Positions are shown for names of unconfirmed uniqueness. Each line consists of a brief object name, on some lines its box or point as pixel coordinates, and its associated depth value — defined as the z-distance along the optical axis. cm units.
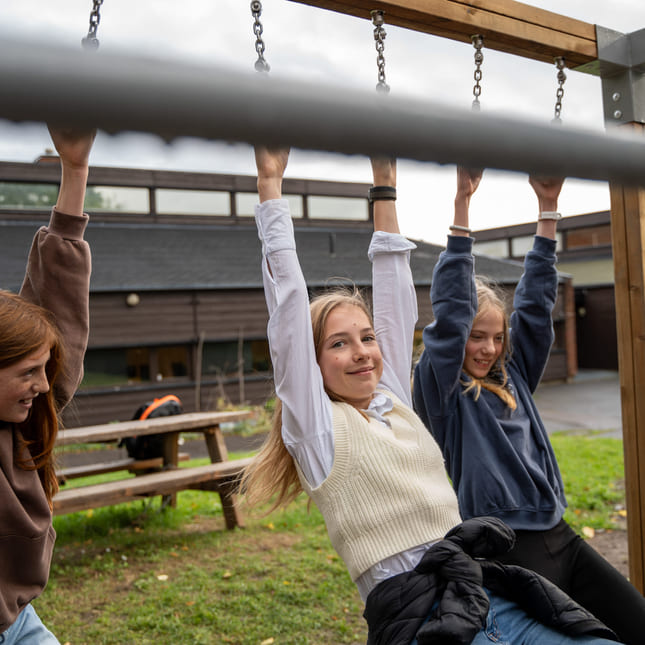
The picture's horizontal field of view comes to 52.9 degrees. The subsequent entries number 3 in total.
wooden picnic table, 424
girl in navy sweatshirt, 206
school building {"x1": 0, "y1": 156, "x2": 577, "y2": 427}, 1318
